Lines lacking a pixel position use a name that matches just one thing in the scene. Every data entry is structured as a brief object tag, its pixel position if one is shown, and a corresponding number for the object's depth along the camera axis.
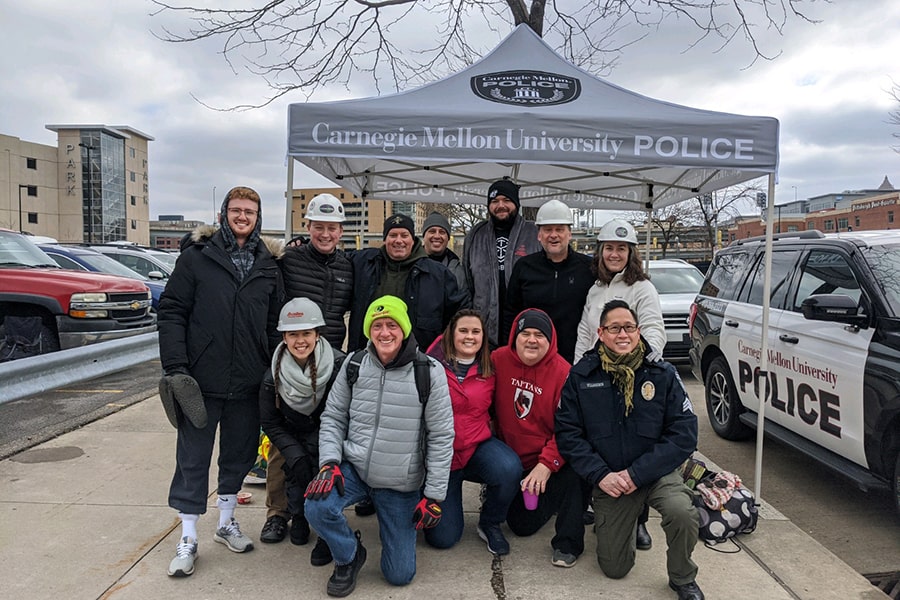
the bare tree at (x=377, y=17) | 7.37
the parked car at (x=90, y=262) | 11.52
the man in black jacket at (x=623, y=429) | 3.16
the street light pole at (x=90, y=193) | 66.19
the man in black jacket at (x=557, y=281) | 3.99
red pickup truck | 7.63
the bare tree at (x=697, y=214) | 26.79
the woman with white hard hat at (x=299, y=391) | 3.33
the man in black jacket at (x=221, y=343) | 3.31
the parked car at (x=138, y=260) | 15.08
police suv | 3.69
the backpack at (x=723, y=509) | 3.67
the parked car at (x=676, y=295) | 9.23
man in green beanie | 3.17
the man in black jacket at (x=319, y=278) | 3.69
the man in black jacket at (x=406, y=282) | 4.02
